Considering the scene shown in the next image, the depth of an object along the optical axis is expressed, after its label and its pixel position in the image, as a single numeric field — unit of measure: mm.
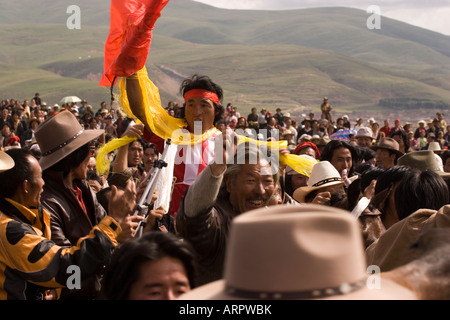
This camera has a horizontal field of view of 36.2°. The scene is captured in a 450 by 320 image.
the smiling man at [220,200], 3164
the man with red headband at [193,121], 4965
